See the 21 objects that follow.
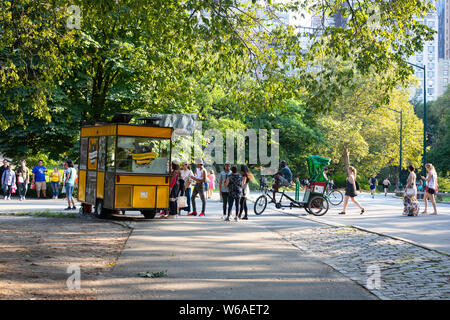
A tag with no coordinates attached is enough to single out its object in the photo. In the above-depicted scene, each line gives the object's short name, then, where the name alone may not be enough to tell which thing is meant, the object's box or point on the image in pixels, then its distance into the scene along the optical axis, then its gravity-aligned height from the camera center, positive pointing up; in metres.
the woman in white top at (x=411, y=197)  21.09 +0.03
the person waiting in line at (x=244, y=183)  18.44 +0.33
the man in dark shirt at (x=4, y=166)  27.65 +1.01
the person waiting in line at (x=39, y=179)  28.52 +0.45
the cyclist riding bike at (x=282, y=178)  21.77 +0.60
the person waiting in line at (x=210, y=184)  33.94 +0.49
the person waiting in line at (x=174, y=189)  18.64 +0.09
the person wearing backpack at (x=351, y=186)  21.84 +0.38
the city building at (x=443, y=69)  153.25 +33.42
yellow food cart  16.69 +0.67
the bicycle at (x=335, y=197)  28.66 -0.06
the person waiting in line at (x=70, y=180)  21.83 +0.33
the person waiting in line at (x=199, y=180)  20.36 +0.42
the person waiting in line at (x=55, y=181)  28.88 +0.38
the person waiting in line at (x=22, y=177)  26.78 +0.50
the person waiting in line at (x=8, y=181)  27.03 +0.31
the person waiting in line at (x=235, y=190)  17.73 +0.10
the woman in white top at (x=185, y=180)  20.06 +0.41
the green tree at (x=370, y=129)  61.59 +7.26
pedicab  21.33 -0.03
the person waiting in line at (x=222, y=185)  19.80 +0.30
